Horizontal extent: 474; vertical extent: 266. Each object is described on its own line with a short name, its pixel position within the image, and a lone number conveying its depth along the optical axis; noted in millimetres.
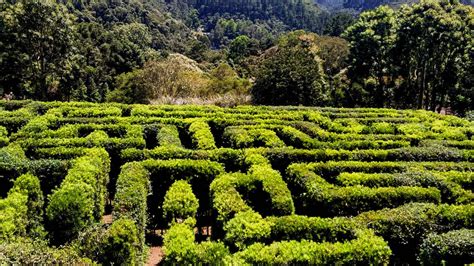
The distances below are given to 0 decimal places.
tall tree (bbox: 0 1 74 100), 41250
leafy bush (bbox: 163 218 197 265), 10820
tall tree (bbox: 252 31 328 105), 42719
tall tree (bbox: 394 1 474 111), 39406
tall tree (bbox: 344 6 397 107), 46031
